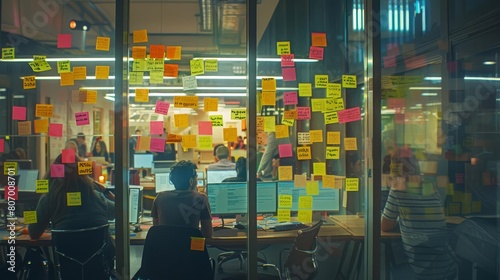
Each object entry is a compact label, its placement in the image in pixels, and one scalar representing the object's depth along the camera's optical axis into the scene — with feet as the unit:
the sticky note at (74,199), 11.86
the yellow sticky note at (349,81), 12.54
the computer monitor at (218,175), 14.85
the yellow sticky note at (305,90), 13.27
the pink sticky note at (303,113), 13.21
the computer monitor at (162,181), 14.85
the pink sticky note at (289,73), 12.72
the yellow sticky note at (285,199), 13.56
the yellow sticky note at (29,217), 12.16
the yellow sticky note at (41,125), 12.59
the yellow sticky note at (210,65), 12.94
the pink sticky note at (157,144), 12.59
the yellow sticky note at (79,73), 12.06
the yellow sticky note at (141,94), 12.45
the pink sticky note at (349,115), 12.59
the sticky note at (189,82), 13.70
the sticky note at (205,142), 13.33
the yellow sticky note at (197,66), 12.96
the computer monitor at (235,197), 13.34
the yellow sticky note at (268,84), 12.34
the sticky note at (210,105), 12.80
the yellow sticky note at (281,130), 12.81
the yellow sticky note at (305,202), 13.60
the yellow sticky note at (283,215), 13.74
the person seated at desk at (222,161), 15.62
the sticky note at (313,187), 13.53
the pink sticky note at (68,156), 12.17
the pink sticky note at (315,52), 12.86
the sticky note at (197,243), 9.62
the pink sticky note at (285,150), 13.61
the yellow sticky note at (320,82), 13.32
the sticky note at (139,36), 11.95
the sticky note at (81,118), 12.35
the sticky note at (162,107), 13.12
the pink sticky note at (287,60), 12.71
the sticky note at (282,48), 12.91
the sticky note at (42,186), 12.19
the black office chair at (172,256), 9.54
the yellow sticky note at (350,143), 13.00
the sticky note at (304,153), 13.32
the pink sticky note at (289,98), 12.85
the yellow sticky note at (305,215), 13.67
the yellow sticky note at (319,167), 12.96
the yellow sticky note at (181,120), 12.73
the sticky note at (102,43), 11.39
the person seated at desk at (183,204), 11.43
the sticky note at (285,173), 13.56
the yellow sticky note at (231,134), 13.25
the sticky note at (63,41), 12.60
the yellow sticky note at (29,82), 12.40
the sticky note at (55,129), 12.28
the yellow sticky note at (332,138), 13.15
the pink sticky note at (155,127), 12.76
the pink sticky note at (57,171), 12.09
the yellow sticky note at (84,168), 12.07
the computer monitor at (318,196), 13.56
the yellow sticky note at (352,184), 13.19
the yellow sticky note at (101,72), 12.10
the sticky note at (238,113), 12.76
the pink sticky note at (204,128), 13.10
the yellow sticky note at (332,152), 13.15
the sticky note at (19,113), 13.06
